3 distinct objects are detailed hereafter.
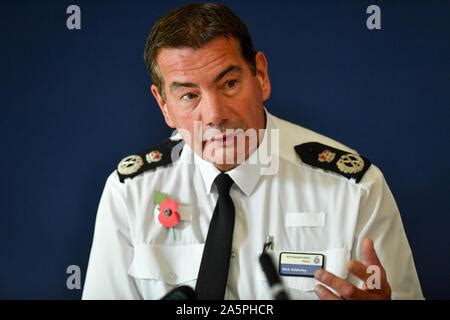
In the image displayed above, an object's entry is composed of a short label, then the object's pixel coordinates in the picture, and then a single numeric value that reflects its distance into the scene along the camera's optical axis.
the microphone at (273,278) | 1.98
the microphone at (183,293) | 2.05
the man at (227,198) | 2.33
